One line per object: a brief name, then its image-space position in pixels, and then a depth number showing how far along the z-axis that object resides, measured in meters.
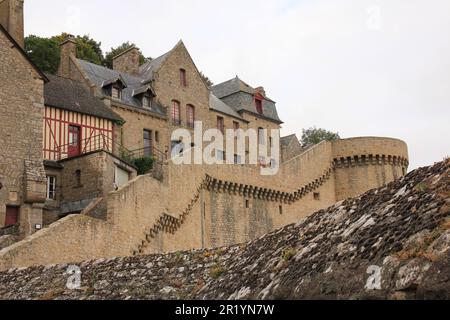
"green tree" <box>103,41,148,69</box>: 48.61
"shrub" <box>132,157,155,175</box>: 28.87
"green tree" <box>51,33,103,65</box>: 45.81
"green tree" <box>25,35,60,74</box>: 42.91
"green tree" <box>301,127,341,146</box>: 60.76
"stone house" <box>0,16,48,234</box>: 21.88
